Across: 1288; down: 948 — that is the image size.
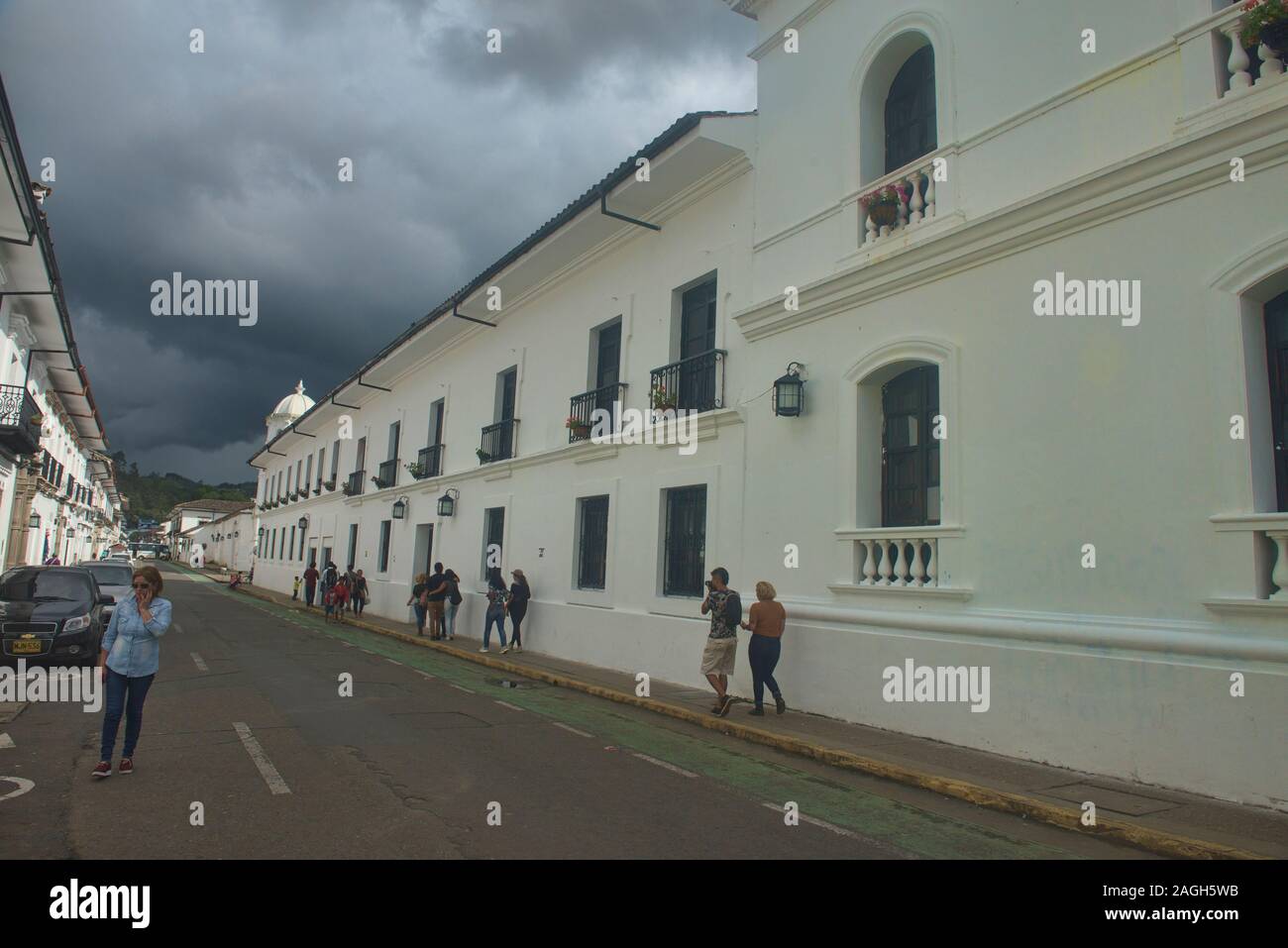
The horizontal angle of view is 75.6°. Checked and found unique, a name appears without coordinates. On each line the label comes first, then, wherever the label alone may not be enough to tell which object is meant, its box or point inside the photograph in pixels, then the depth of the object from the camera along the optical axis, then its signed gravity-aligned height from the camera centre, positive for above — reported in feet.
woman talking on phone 20.75 -2.58
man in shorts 31.99 -2.49
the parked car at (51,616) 35.58 -3.06
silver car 54.71 -1.98
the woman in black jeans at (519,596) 51.90 -2.23
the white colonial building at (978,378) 21.27 +6.58
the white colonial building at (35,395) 48.14 +16.69
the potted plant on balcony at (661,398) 42.29 +8.51
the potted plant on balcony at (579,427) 49.80 +8.08
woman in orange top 31.12 -2.45
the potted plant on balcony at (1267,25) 20.33 +13.78
